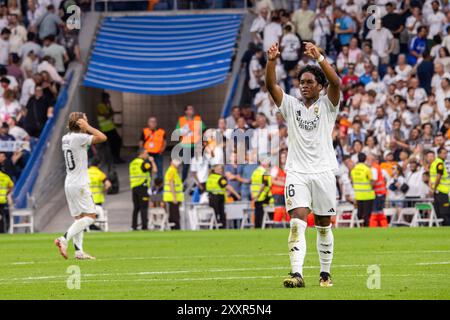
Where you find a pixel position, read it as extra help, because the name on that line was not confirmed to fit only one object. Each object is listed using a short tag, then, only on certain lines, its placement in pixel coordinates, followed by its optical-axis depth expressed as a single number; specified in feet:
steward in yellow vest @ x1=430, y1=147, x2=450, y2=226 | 98.32
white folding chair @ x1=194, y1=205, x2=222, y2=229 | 105.60
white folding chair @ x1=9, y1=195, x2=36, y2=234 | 106.32
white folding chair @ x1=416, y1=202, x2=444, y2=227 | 100.17
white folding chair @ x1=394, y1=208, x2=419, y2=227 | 101.24
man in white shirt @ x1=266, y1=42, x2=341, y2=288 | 45.15
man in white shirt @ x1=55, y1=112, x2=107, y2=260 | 66.18
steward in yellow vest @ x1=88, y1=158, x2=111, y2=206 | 103.81
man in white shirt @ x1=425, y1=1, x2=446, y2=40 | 112.06
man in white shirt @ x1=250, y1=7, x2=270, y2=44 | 120.78
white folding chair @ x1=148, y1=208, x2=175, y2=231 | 107.24
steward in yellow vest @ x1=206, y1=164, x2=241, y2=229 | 104.32
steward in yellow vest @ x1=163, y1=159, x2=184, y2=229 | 105.50
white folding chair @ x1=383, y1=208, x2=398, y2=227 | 102.73
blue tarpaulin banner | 126.00
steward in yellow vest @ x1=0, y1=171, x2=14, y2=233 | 105.22
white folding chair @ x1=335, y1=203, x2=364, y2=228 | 102.94
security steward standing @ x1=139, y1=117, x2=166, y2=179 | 110.83
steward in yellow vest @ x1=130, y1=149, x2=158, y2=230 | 104.42
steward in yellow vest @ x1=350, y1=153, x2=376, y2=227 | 100.37
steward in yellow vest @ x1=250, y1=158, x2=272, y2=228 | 103.71
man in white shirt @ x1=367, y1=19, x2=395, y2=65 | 113.50
